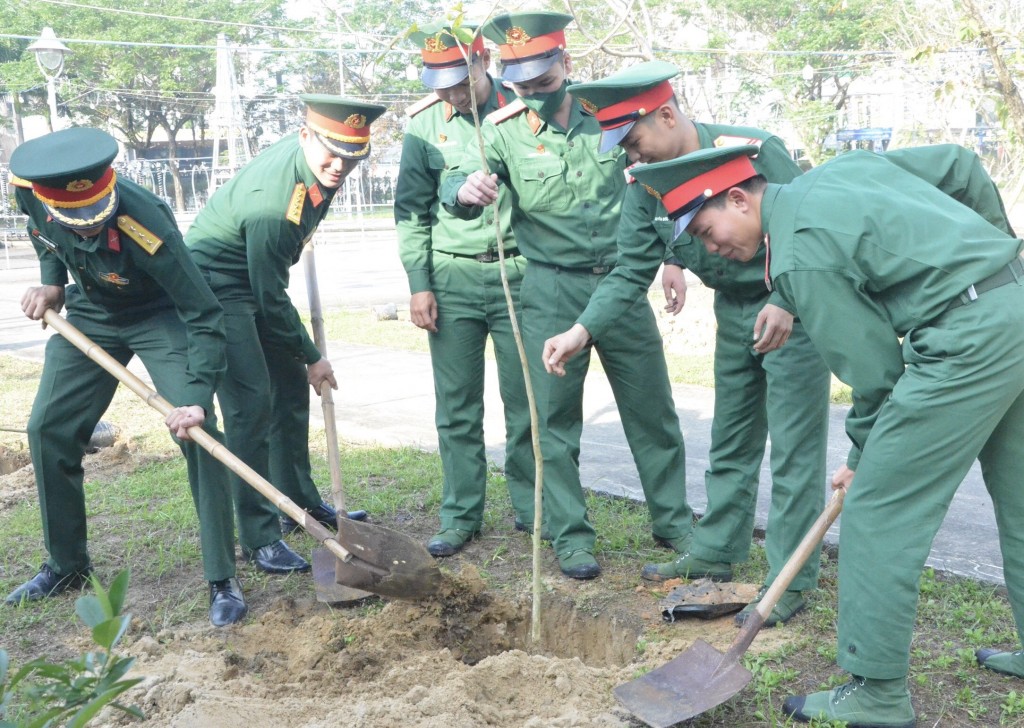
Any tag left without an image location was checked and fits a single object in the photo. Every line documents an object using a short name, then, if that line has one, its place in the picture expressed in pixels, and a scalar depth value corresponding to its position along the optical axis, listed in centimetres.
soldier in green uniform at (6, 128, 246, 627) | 367
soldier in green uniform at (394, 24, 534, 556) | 461
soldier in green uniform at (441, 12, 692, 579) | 420
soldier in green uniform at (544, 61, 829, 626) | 358
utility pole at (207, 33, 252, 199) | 2372
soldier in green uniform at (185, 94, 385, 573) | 420
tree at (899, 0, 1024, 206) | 725
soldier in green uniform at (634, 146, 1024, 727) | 265
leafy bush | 127
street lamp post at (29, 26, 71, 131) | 1507
